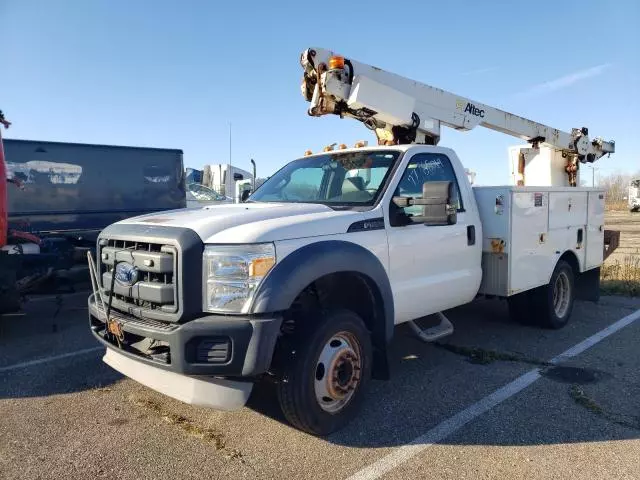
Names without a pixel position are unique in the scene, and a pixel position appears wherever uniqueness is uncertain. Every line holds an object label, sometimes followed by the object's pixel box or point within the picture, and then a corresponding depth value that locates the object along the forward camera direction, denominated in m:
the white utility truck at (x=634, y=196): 46.05
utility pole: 15.77
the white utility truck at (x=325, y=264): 3.15
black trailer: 7.54
